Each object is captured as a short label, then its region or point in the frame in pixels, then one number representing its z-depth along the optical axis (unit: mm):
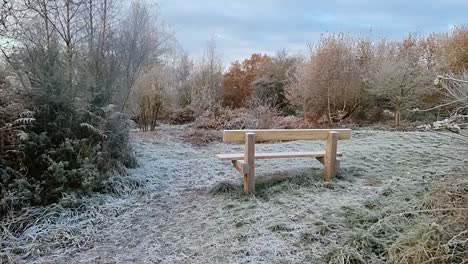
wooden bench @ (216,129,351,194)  4074
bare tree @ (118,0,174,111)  5469
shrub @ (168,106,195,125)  11883
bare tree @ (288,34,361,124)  10391
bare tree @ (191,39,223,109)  12950
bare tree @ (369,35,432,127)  9836
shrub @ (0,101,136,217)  3582
